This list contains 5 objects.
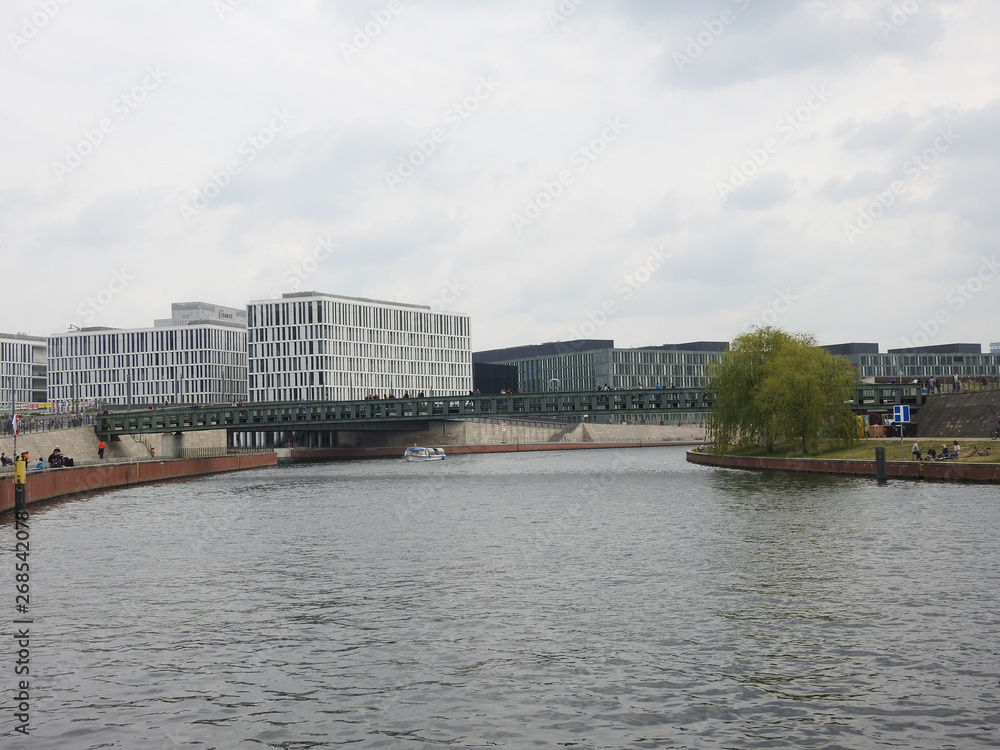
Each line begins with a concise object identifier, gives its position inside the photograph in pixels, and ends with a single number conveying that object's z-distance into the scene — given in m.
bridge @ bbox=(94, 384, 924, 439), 119.65
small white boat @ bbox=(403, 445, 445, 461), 186.00
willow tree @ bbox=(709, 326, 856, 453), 90.25
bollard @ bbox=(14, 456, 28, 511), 60.39
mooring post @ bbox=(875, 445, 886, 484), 73.12
